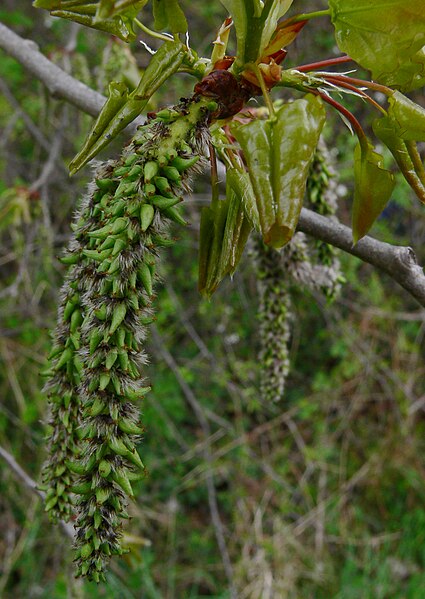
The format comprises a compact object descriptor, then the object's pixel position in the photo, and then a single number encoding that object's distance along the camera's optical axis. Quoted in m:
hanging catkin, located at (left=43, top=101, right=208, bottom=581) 0.30
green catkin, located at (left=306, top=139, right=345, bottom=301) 0.38
